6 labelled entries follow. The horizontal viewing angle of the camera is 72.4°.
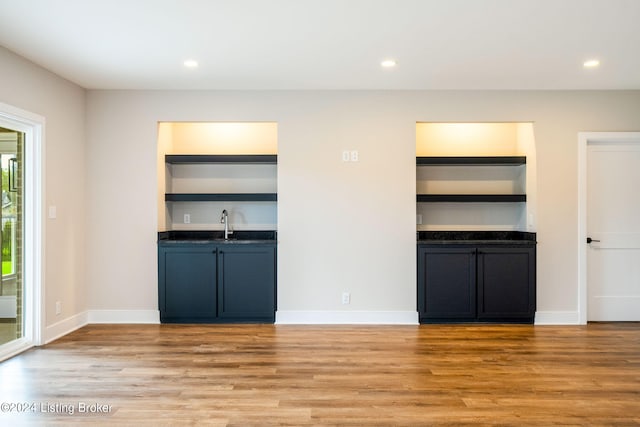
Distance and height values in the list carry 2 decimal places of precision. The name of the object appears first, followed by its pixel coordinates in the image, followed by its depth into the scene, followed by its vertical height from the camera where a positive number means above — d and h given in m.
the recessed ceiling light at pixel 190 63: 3.82 +1.34
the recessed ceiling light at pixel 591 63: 3.80 +1.33
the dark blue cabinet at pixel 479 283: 4.59 -0.72
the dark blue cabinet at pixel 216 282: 4.63 -0.72
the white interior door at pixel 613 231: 4.77 -0.18
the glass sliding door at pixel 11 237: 3.70 -0.19
